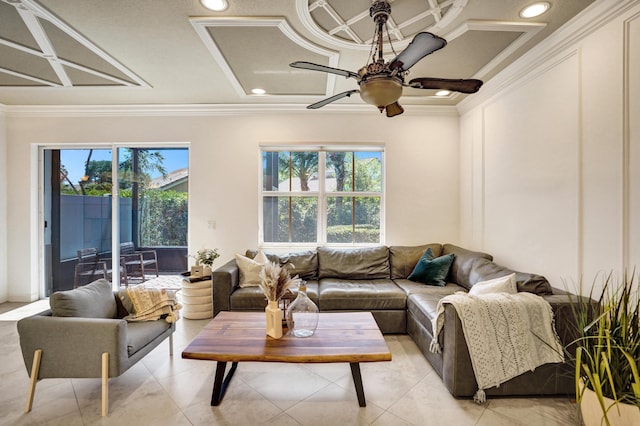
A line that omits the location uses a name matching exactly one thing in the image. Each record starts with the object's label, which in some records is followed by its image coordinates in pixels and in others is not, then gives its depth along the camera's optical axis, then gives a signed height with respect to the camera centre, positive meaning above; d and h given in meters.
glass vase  2.19 -0.79
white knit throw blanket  2.06 -0.91
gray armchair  1.97 -0.91
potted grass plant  1.43 -0.80
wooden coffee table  1.87 -0.91
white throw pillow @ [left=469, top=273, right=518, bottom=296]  2.38 -0.62
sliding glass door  4.39 +0.06
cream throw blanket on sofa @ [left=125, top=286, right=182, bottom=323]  2.52 -0.80
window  4.39 +0.21
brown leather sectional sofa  2.11 -0.87
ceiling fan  1.79 +0.87
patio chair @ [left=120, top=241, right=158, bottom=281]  4.41 -0.72
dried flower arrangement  2.10 -0.50
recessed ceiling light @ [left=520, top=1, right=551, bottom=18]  2.11 +1.48
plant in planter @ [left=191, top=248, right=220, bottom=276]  3.80 -0.61
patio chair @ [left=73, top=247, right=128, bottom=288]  4.40 -0.82
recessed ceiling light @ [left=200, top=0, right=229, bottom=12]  2.08 +1.49
